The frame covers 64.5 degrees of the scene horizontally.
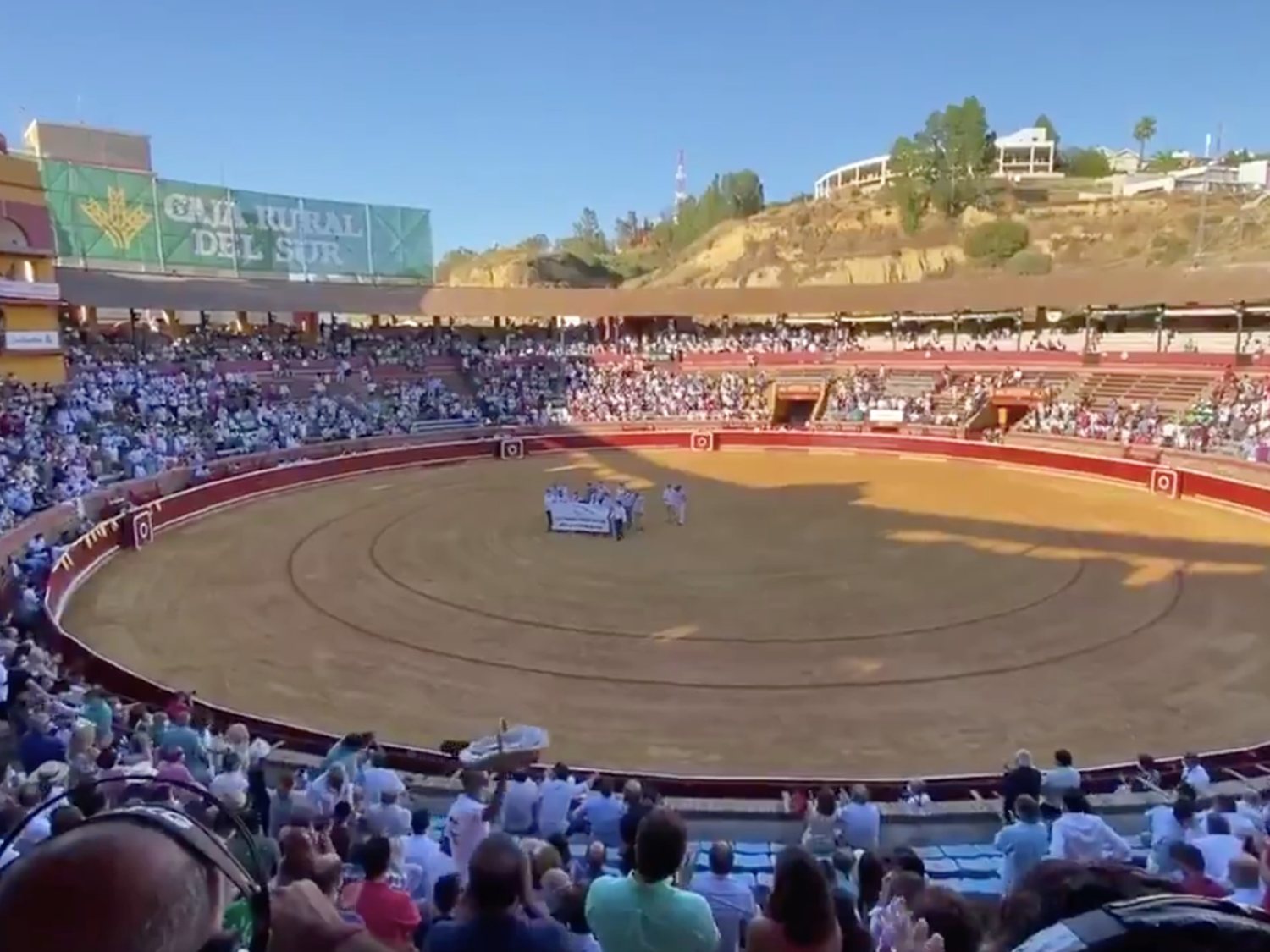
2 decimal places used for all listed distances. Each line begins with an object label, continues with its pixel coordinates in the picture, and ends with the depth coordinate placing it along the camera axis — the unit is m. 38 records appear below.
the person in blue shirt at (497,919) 3.03
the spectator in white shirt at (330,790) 8.10
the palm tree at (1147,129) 154.75
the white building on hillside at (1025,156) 147.88
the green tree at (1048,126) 153.50
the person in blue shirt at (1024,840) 6.74
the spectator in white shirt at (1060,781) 8.75
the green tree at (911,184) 101.75
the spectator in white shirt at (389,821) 7.44
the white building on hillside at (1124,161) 151.62
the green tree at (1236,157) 133.25
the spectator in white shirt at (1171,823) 6.96
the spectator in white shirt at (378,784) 8.64
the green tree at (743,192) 154.88
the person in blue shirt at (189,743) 9.55
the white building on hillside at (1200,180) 104.19
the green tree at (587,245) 155.84
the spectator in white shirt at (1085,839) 6.59
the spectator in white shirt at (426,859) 6.52
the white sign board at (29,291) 29.61
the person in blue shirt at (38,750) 9.34
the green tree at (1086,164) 145.88
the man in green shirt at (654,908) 3.62
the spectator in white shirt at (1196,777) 9.14
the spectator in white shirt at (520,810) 8.27
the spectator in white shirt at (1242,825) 6.86
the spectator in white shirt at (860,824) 7.94
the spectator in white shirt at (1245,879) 5.32
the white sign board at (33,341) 30.25
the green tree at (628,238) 186.65
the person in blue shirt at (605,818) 8.23
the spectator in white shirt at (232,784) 8.05
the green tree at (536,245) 150.88
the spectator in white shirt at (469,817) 7.26
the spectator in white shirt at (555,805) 8.39
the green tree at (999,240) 90.19
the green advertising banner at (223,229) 39.72
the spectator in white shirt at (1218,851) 6.20
